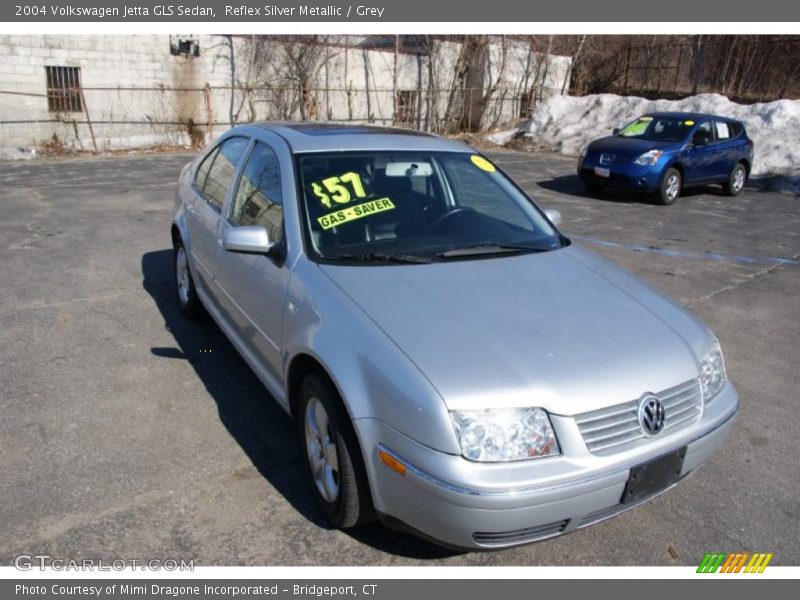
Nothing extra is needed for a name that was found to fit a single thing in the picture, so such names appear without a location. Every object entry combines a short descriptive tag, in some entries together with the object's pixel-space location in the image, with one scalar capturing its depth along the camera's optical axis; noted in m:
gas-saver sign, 3.35
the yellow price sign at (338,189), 3.45
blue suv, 11.92
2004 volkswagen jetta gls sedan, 2.33
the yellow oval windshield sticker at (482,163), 4.19
